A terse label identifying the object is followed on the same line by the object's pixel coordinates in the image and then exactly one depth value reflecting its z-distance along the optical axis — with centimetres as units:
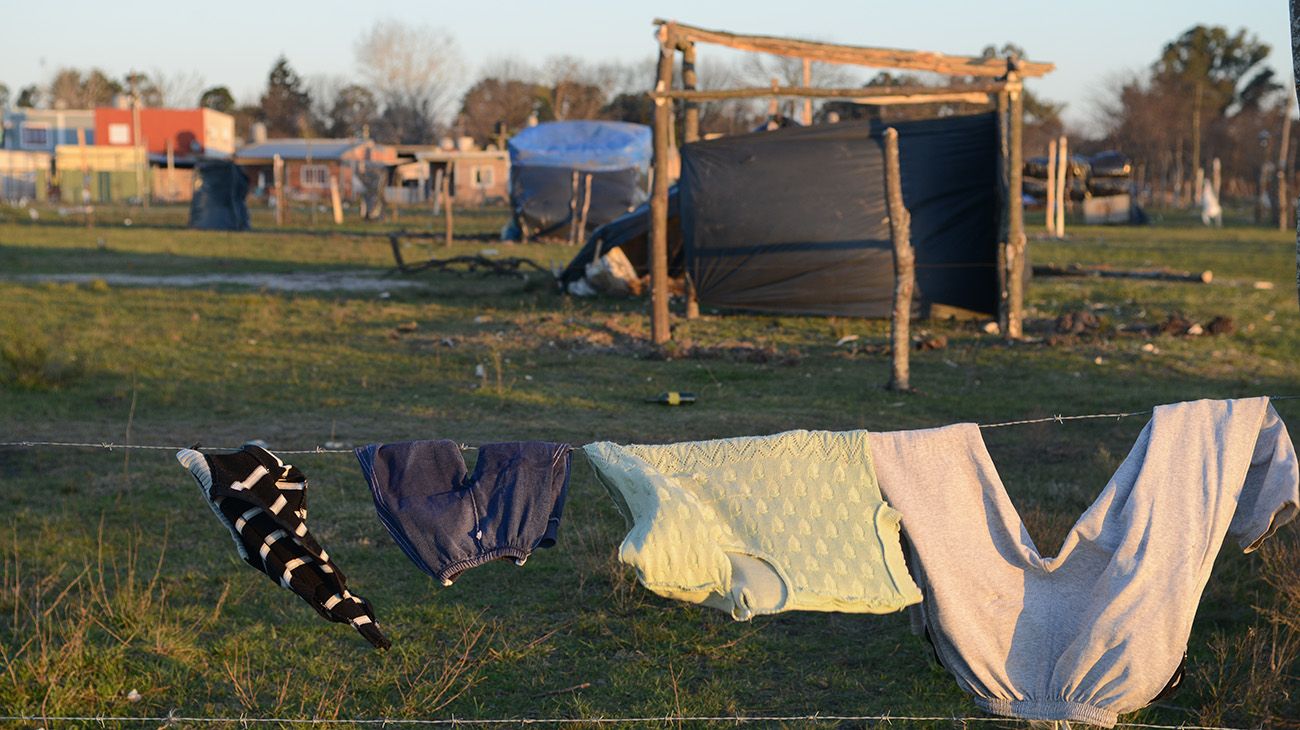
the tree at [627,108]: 7000
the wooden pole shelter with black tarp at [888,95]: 1298
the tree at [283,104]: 9119
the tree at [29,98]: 10738
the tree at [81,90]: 9862
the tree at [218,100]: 9806
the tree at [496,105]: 7681
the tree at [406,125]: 8162
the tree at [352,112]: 8662
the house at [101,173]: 6097
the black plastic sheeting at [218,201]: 3666
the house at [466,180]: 5878
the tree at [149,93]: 9400
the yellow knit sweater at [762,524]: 329
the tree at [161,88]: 9531
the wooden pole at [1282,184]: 3175
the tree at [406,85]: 8350
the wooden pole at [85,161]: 3764
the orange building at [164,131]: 6931
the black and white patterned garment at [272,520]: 348
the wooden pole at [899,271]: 1036
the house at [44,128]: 7100
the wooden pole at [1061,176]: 2919
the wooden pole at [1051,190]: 2840
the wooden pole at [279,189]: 3834
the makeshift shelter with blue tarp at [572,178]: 3142
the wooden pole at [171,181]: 5847
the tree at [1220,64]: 6359
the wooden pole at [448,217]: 2642
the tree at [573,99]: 7231
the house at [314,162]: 5825
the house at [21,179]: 6122
